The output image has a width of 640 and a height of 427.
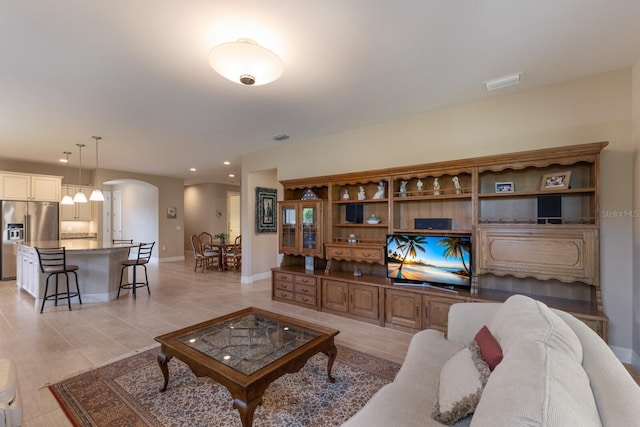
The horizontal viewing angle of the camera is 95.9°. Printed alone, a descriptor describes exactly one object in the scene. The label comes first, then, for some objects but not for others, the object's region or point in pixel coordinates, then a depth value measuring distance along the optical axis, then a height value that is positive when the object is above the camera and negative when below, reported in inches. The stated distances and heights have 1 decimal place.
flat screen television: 132.8 -21.7
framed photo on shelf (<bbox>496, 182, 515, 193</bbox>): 126.4 +12.4
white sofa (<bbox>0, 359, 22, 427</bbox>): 56.9 -38.1
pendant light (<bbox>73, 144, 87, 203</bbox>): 213.6 +14.8
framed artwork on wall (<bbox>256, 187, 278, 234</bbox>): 250.2 +5.5
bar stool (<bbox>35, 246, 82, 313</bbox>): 168.1 -29.8
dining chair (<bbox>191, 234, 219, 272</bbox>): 306.5 -39.9
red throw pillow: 52.9 -26.4
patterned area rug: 79.0 -55.2
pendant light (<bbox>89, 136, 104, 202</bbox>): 207.7 +15.1
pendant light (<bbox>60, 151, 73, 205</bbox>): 225.4 +13.4
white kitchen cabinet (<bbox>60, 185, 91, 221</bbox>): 298.5 +7.5
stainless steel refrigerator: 248.4 -7.4
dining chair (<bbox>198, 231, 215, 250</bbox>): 372.2 -28.1
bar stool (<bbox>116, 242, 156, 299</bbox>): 199.6 -38.4
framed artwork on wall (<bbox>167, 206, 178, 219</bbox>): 371.9 +5.9
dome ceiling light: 80.1 +44.5
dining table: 309.9 -38.1
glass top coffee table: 67.5 -38.9
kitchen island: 181.9 -35.4
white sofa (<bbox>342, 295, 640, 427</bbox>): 32.0 -22.3
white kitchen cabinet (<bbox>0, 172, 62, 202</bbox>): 248.7 +27.5
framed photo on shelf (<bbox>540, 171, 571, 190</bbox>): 114.0 +13.8
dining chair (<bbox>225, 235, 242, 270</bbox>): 312.0 -42.8
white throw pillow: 49.8 -31.5
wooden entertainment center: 110.7 -7.1
